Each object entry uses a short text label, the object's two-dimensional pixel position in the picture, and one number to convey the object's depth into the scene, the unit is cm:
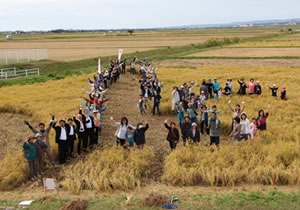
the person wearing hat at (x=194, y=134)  1212
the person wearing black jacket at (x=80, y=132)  1252
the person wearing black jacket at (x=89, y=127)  1277
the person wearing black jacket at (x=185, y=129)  1232
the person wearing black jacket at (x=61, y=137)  1166
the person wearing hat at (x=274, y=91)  1941
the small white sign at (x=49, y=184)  897
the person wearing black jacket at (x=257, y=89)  2005
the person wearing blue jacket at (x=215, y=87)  1975
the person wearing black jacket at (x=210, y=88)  1986
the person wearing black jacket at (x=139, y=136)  1195
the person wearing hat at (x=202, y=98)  1637
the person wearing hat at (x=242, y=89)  2015
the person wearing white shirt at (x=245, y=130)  1211
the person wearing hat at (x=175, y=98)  1677
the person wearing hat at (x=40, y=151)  1093
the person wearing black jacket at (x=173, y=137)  1205
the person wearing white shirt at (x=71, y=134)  1189
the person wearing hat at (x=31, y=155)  1070
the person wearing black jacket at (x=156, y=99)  1745
